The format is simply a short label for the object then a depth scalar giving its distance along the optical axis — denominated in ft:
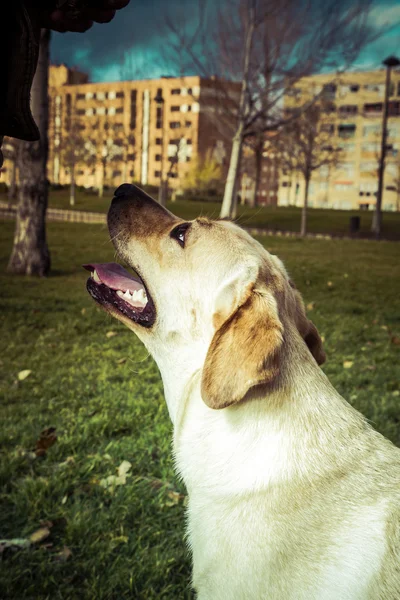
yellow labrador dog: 5.98
